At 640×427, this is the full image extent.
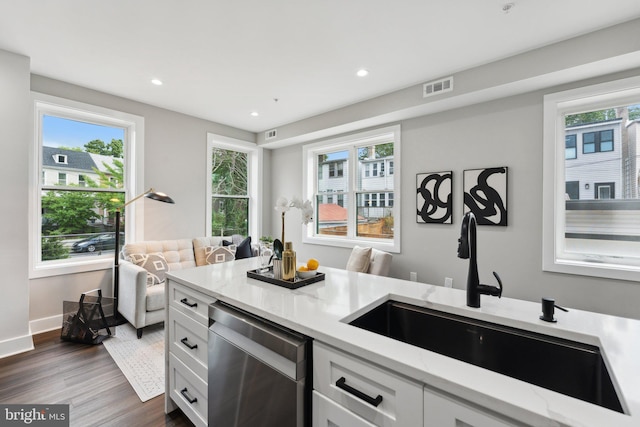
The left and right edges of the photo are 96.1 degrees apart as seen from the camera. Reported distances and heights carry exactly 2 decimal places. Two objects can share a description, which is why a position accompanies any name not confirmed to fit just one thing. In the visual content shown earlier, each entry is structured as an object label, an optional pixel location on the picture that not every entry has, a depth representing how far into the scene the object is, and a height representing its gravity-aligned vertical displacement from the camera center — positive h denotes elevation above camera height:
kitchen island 0.65 -0.42
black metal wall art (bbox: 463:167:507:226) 2.94 +0.21
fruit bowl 1.71 -0.36
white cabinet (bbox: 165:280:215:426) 1.57 -0.82
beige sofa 2.92 -0.65
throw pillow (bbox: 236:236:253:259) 3.90 -0.50
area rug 2.21 -1.30
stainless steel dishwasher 1.06 -0.66
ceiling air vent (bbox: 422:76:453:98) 2.96 +1.34
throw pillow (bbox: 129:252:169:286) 3.28 -0.62
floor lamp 3.24 -0.63
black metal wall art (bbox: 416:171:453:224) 3.30 +0.20
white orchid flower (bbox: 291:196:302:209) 1.67 +0.06
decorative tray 1.57 -0.38
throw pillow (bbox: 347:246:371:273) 3.34 -0.55
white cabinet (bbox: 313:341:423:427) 0.82 -0.56
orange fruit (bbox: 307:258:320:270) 1.76 -0.32
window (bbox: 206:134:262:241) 4.67 +0.44
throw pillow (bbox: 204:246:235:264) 3.90 -0.57
